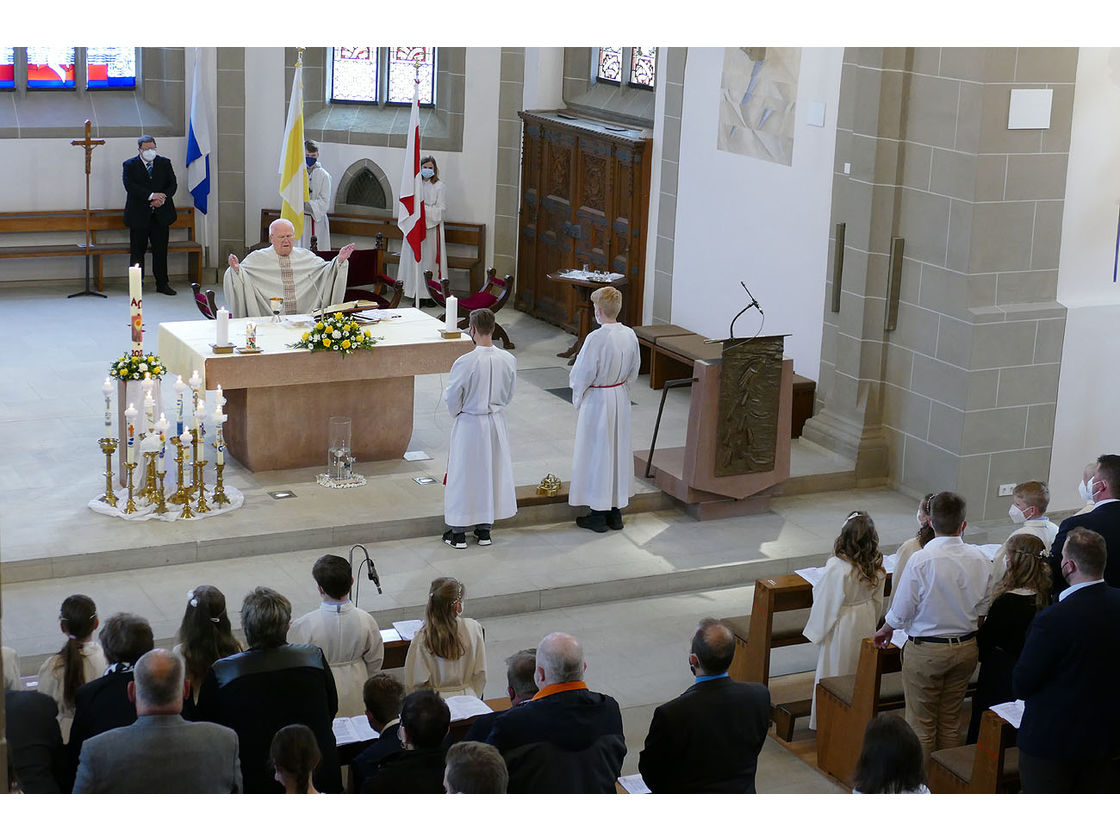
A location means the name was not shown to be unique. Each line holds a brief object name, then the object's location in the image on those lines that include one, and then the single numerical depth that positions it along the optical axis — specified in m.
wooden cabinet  13.49
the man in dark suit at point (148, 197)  15.25
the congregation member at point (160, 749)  4.21
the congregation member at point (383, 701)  5.47
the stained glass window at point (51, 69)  15.54
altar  9.61
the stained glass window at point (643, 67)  13.88
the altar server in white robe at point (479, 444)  8.84
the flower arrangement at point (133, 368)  9.04
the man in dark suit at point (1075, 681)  5.22
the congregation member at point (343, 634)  5.84
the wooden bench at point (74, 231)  15.40
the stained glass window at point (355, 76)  16.28
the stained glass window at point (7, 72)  15.42
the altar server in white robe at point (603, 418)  9.18
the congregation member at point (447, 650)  5.92
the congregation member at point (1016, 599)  6.13
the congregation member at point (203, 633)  5.54
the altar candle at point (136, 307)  9.02
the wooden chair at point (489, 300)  13.59
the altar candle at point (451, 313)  10.26
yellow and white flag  13.80
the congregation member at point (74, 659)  5.44
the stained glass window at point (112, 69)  15.87
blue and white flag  15.70
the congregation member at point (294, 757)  4.34
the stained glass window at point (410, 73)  15.98
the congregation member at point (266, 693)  5.05
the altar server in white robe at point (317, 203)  15.36
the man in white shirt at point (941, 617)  6.21
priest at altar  10.66
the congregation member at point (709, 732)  4.94
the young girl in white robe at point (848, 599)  6.80
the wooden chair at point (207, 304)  11.72
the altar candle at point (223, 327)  9.53
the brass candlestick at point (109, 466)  8.92
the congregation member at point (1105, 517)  6.26
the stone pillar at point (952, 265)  9.77
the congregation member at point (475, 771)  4.05
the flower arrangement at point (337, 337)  9.62
